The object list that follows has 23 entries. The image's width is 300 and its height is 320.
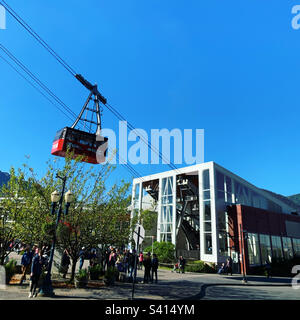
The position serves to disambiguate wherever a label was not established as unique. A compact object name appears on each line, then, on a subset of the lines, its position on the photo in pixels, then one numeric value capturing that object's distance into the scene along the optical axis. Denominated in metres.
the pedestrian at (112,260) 15.59
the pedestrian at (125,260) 18.17
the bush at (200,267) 27.17
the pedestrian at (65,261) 15.73
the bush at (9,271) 12.00
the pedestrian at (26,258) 12.58
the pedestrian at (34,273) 9.27
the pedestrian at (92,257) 17.31
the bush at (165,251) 30.52
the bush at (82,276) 11.95
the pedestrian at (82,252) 13.38
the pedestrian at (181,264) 25.21
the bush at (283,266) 29.80
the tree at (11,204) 12.67
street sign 9.98
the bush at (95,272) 14.59
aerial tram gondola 19.00
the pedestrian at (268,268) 24.66
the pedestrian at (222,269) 26.59
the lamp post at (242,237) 26.65
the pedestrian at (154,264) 16.39
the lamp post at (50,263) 9.75
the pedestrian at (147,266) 15.47
